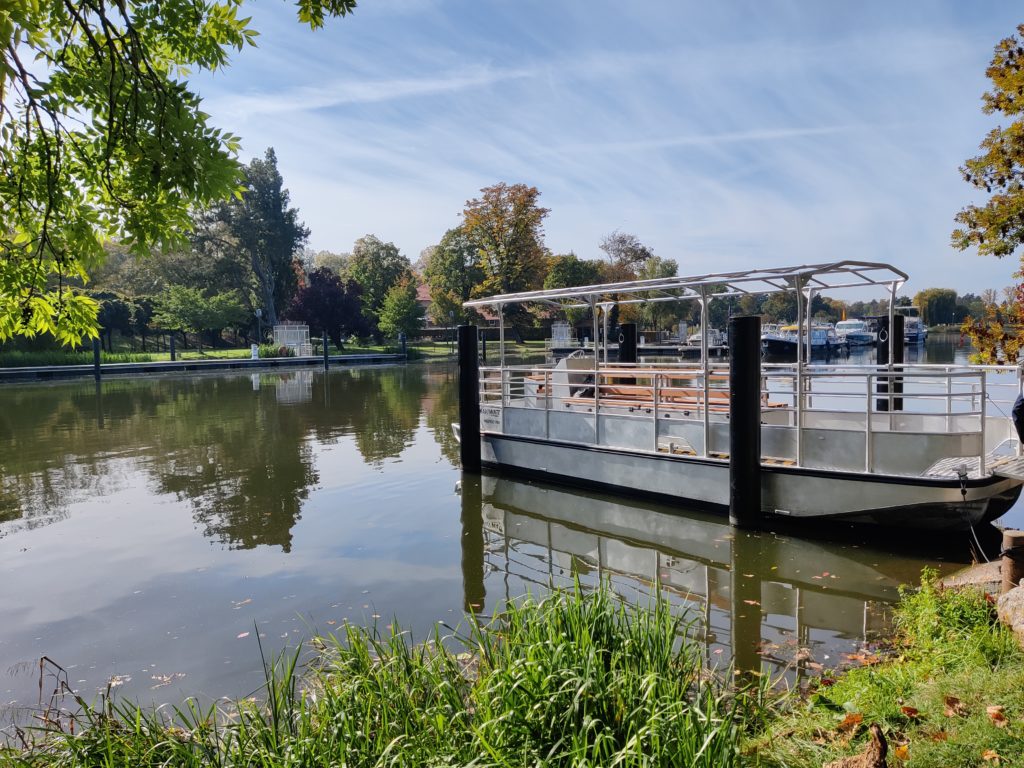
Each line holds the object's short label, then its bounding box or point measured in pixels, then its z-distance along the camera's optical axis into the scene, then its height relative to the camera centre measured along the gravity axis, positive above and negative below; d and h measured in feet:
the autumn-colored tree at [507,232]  183.73 +30.98
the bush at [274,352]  157.50 +0.96
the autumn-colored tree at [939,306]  333.74 +19.18
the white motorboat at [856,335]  200.64 +3.65
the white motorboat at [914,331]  192.72 +4.36
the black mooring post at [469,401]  43.45 -2.88
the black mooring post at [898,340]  38.62 +0.41
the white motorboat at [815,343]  152.02 +1.27
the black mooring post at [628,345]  53.78 +0.47
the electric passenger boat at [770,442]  27.27 -4.22
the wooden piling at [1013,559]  18.21 -5.41
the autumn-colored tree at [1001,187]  38.99 +8.57
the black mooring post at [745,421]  29.60 -2.96
